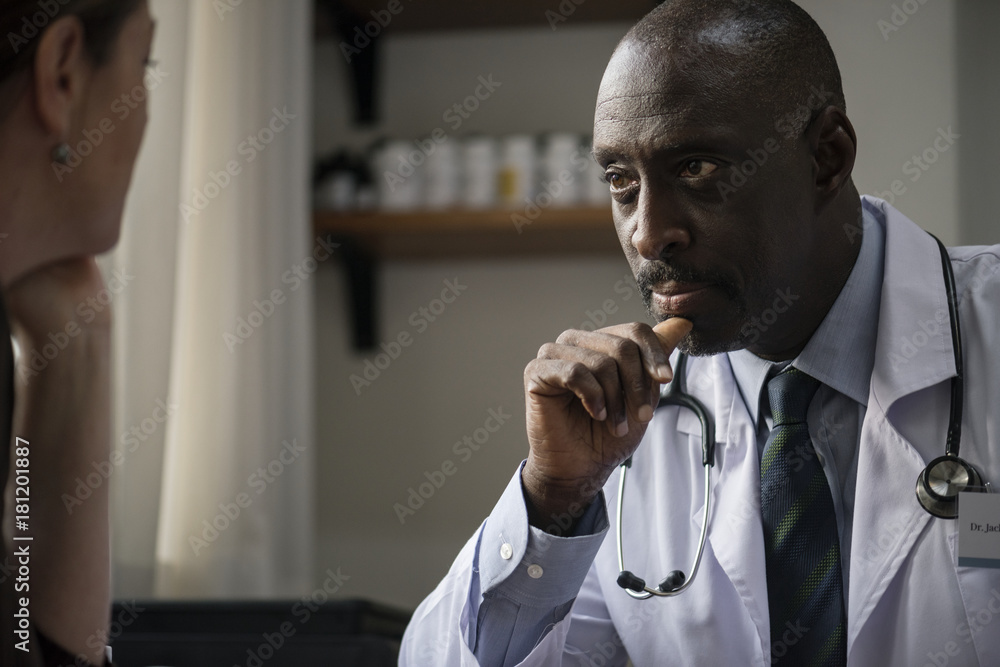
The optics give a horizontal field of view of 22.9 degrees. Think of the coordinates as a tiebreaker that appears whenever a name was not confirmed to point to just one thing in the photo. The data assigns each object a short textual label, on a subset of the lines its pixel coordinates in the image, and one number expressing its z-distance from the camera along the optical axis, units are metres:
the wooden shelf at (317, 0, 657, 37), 2.69
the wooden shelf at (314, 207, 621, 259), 2.53
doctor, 1.80
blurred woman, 1.57
